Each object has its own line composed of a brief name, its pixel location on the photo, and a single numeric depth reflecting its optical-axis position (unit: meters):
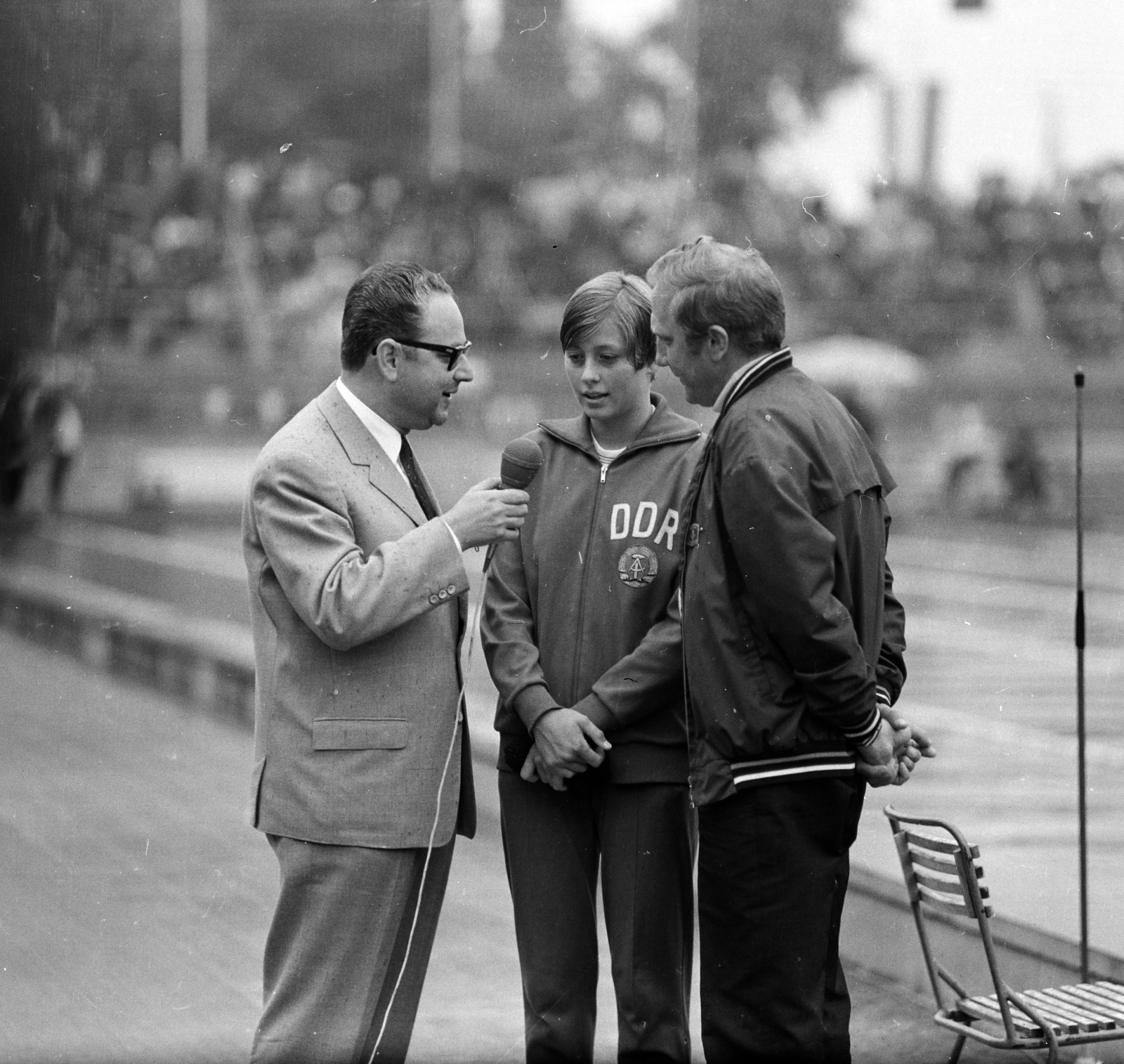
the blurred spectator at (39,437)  13.37
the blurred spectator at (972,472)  25.03
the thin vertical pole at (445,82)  22.23
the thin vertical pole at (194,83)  16.38
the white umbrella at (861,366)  24.78
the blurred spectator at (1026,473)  22.16
